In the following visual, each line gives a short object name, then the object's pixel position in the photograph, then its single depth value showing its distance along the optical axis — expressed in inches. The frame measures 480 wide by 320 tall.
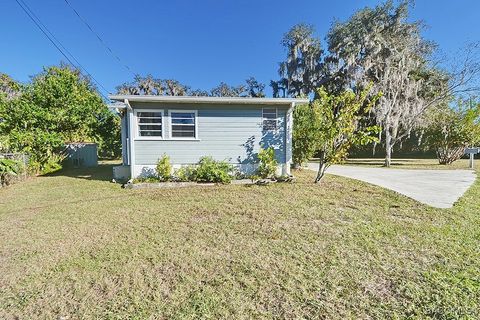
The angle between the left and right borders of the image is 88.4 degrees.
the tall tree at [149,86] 1057.5
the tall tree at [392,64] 549.6
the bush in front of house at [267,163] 315.9
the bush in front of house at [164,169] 312.5
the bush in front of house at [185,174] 316.8
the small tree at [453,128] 526.0
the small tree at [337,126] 277.3
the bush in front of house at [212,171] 310.2
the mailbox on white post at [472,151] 453.0
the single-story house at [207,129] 324.5
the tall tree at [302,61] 806.5
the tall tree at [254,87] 1151.6
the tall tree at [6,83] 536.7
